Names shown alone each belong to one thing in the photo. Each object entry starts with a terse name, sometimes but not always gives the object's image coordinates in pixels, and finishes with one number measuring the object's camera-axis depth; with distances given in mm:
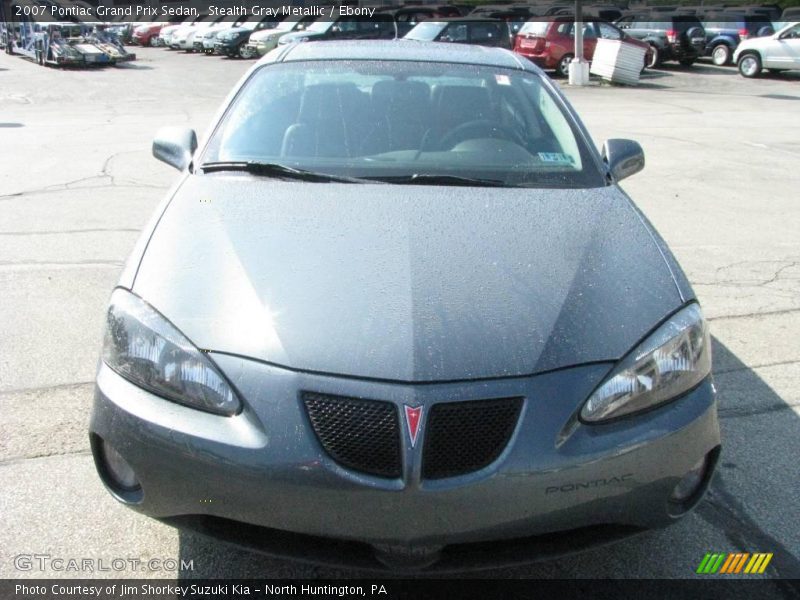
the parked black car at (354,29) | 25734
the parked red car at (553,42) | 23406
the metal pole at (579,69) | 21281
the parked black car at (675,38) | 26672
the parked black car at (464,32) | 22859
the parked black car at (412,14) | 28608
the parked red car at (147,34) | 41188
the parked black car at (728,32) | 27844
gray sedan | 2203
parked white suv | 23438
